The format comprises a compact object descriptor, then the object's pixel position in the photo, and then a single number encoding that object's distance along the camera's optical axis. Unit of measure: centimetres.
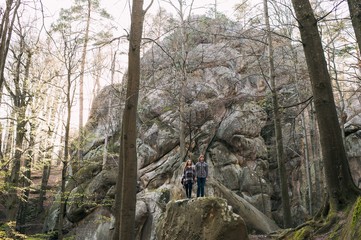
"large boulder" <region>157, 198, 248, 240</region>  699
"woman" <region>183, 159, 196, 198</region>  1000
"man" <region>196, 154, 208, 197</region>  1002
